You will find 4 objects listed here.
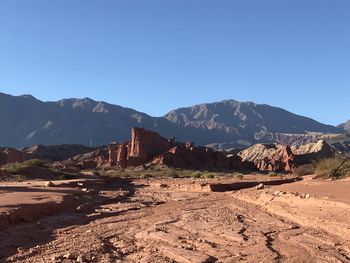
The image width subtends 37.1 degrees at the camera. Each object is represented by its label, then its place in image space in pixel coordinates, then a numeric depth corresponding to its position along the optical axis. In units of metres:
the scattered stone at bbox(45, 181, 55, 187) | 32.94
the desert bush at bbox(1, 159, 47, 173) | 47.93
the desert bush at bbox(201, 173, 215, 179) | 54.92
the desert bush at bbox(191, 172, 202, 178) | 56.78
